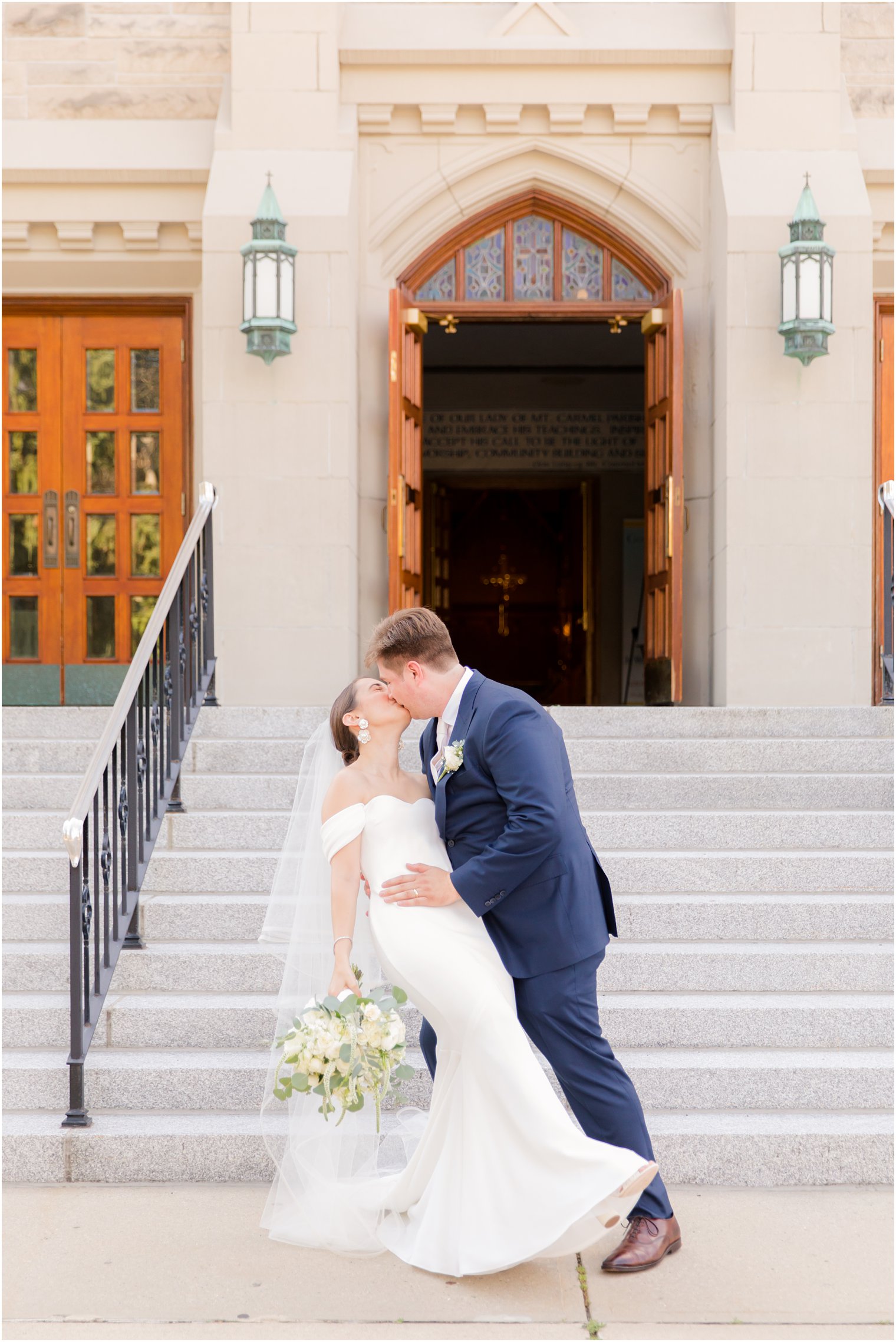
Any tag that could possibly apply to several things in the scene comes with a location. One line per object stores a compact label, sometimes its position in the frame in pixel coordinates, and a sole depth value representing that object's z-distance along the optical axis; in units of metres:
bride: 3.22
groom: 3.28
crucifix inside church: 16.69
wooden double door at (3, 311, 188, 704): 8.98
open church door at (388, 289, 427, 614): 8.23
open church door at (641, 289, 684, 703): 8.22
